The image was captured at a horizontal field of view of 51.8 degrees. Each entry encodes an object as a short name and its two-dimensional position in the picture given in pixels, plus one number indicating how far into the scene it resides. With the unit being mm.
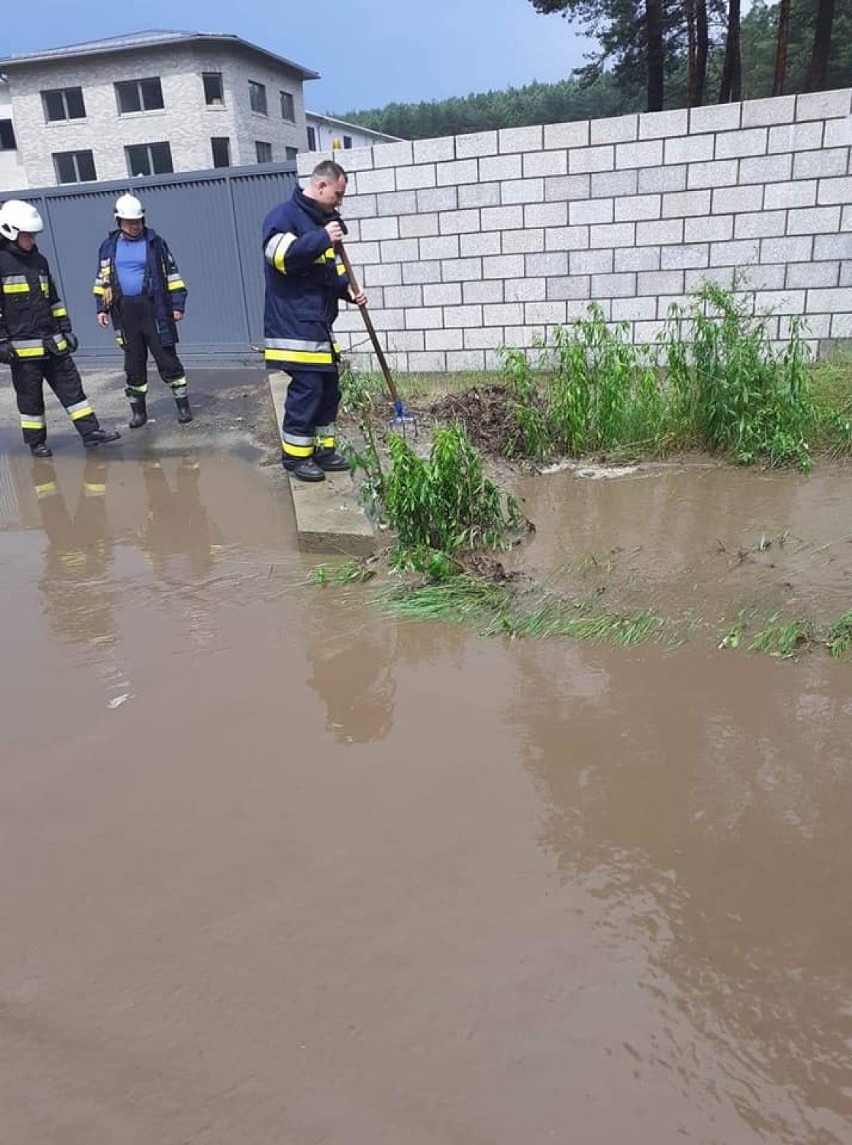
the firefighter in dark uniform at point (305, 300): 4789
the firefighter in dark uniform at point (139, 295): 7254
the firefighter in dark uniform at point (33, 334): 6414
